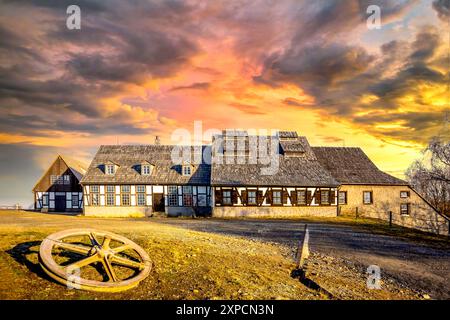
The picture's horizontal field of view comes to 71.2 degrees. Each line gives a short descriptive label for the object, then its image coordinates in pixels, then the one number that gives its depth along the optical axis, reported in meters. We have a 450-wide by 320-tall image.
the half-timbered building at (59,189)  38.88
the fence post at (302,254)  10.98
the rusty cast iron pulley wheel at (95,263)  7.46
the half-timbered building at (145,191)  32.03
